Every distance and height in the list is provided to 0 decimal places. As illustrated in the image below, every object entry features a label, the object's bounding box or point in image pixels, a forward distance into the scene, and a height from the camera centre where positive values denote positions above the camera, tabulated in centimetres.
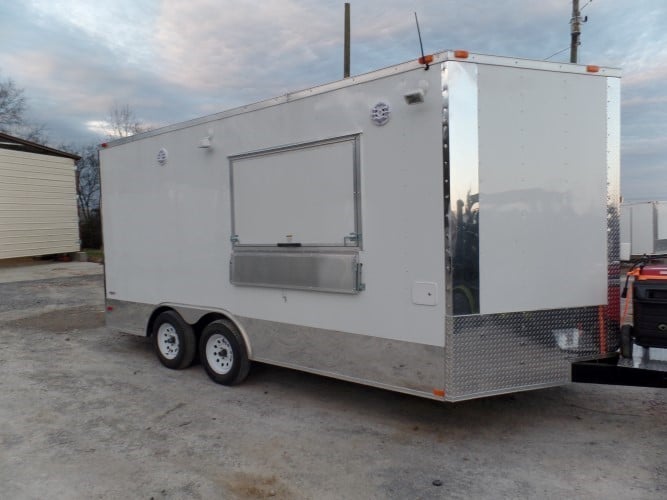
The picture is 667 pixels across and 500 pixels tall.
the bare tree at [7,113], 2986 +725
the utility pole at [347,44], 1272 +457
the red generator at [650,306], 363 -61
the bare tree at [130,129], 3363 +685
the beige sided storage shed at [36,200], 1748 +126
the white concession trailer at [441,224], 374 +2
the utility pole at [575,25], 1193 +464
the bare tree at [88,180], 3575 +382
